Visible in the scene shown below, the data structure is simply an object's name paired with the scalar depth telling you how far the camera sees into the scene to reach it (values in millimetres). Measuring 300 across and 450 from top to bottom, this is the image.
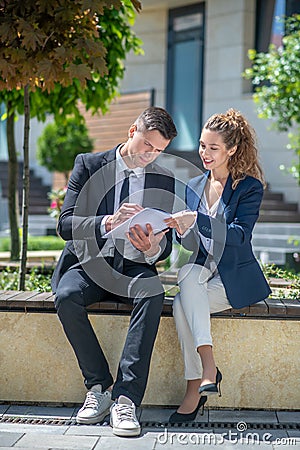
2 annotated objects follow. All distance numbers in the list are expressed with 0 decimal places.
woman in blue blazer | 3873
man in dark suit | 3816
